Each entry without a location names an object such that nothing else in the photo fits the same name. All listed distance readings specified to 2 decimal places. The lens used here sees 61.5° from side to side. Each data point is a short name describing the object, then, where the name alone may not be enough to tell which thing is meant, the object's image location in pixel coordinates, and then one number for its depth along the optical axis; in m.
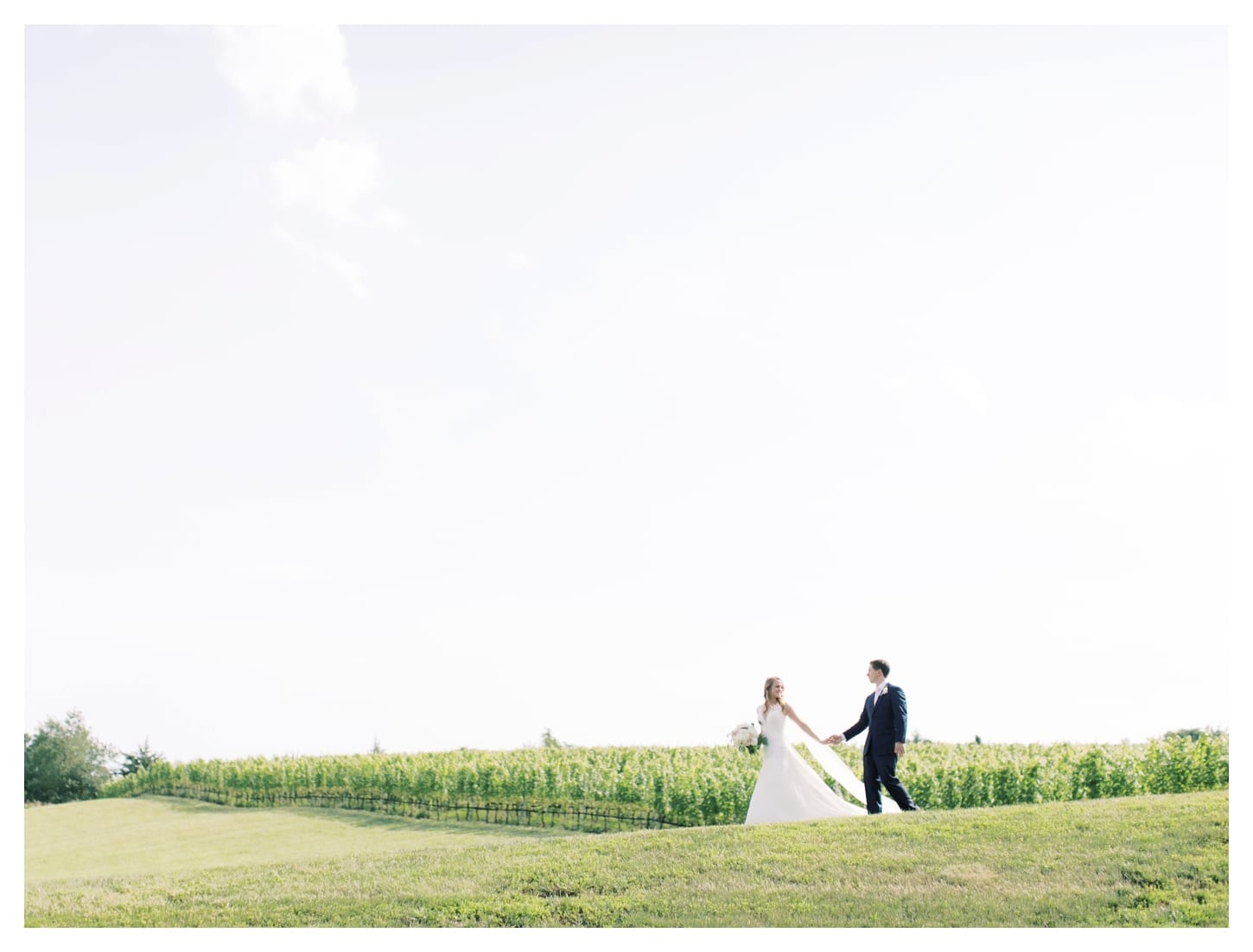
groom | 13.94
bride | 14.31
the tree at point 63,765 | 43.69
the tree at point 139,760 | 45.54
